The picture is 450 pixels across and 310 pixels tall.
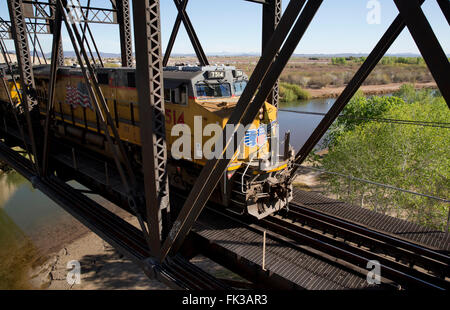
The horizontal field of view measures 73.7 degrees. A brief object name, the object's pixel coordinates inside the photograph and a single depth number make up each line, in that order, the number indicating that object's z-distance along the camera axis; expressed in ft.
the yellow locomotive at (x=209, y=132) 27.58
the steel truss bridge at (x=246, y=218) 13.09
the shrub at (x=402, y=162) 52.70
